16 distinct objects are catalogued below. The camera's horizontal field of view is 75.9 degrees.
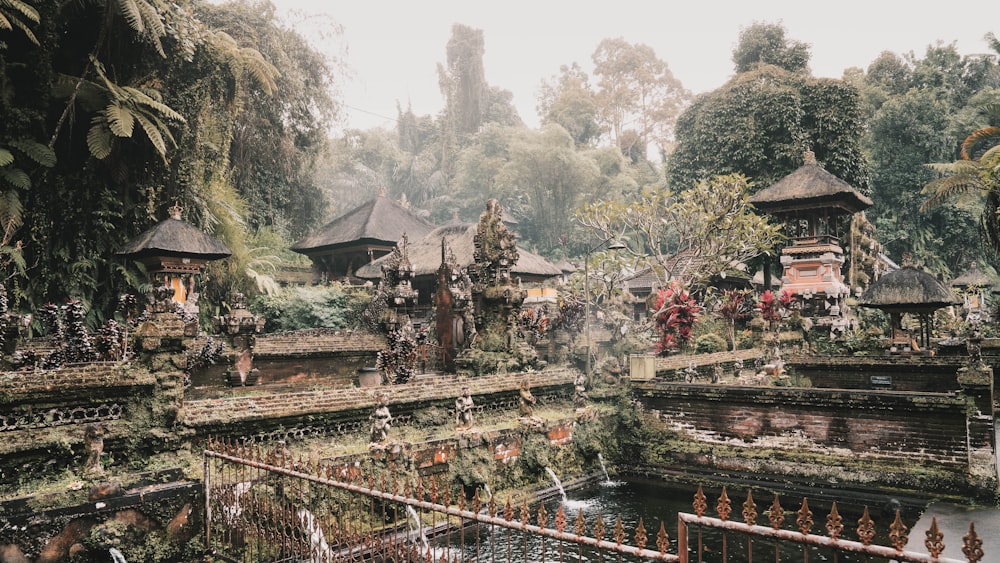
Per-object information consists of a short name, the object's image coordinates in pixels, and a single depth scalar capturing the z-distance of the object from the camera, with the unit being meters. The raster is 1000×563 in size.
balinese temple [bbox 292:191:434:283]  32.31
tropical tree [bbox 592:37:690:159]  61.59
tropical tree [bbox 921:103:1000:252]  15.82
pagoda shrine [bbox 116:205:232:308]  17.67
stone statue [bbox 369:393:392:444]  9.47
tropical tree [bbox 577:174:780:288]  22.45
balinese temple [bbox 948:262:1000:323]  32.44
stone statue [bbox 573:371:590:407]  13.42
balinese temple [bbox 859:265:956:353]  16.17
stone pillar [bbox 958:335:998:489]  9.90
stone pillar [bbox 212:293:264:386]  15.84
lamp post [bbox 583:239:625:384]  16.40
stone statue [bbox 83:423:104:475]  7.36
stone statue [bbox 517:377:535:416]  11.93
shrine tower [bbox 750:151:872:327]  25.44
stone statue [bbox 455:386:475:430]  10.89
